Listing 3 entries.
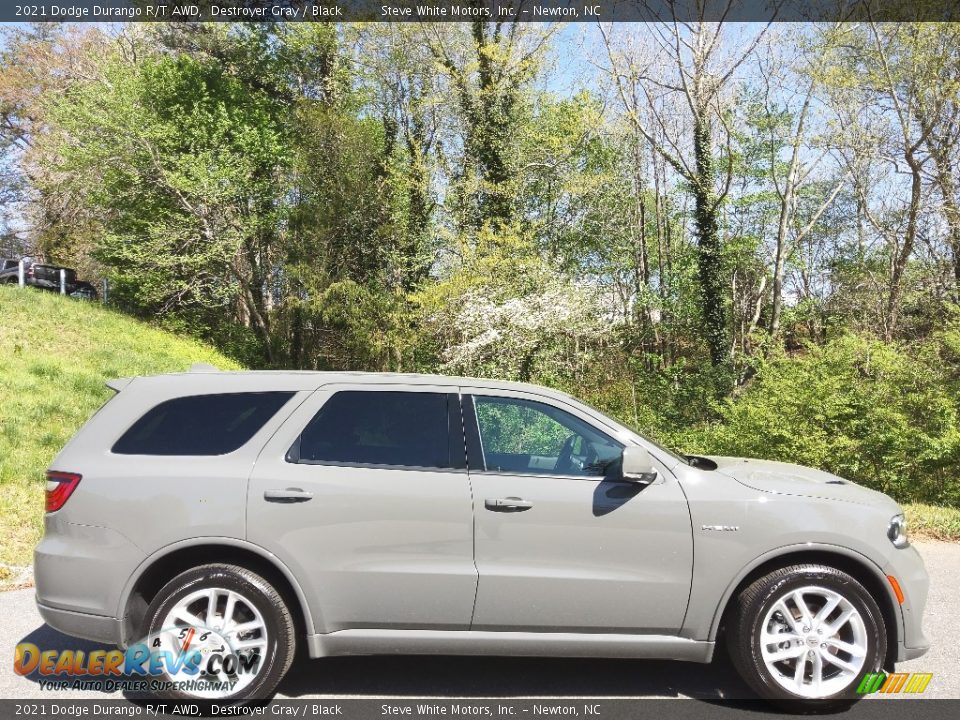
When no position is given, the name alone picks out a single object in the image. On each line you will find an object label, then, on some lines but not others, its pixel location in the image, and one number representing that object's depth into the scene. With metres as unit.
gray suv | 3.93
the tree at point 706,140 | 22.56
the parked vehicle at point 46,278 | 32.56
